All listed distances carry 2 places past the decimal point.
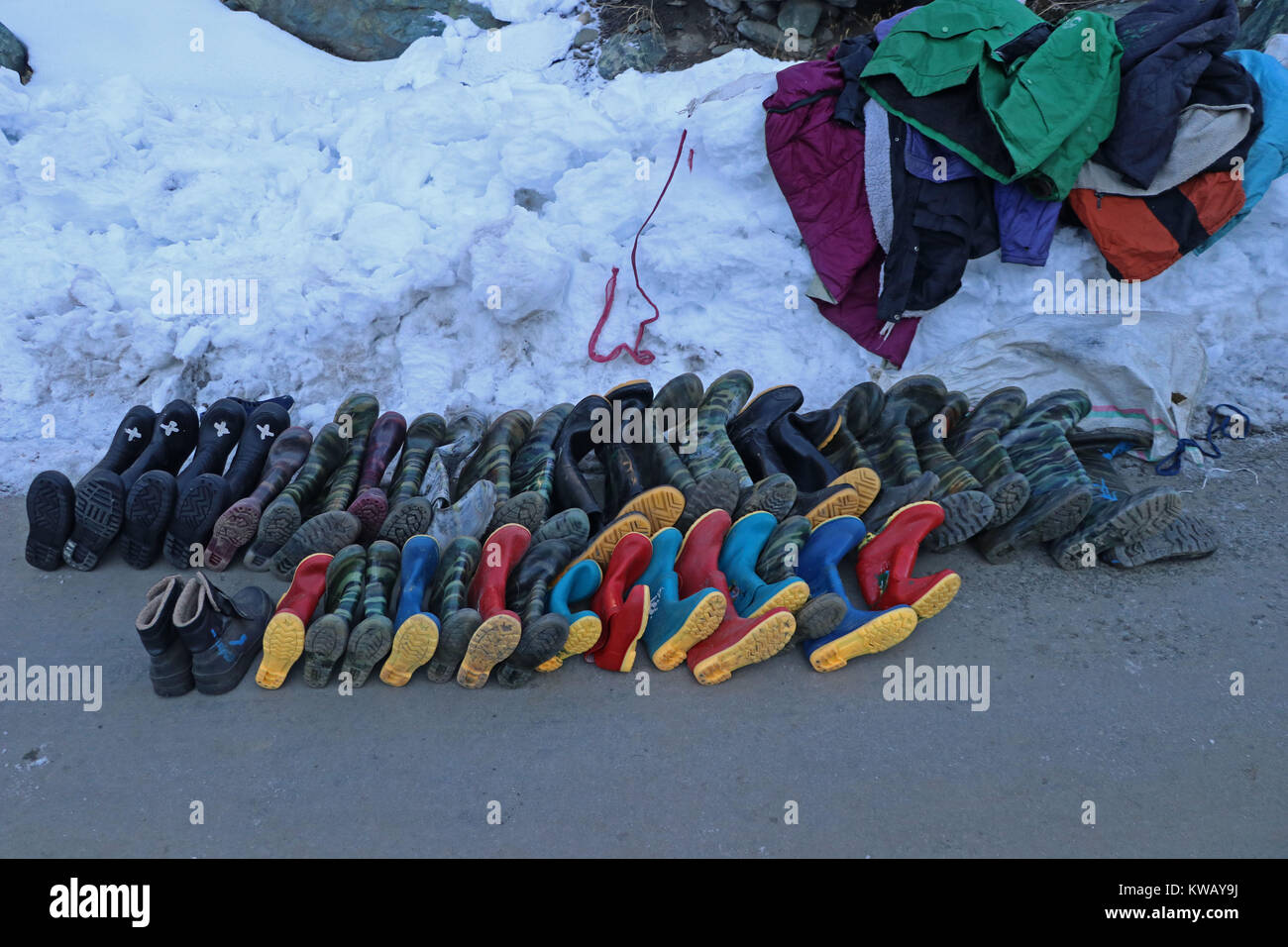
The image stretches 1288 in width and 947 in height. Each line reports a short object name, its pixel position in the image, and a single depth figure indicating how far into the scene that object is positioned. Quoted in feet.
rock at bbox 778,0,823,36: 18.75
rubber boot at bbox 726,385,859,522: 10.09
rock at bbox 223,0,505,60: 19.84
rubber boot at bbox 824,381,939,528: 10.14
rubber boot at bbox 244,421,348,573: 9.82
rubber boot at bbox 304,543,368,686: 8.32
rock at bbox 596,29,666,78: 18.34
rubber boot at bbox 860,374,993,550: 9.96
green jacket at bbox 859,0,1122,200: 11.92
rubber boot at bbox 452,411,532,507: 10.44
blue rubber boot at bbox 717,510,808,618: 8.76
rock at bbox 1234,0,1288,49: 14.37
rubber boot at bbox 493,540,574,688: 8.27
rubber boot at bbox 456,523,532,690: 8.16
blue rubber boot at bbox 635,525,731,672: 8.52
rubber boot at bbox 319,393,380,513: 10.56
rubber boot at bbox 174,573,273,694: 8.32
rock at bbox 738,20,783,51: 18.99
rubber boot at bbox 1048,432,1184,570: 9.80
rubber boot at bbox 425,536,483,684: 8.32
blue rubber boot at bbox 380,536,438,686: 8.20
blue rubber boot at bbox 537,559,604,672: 8.52
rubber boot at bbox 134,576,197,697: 8.14
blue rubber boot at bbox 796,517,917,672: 8.60
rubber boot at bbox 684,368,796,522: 10.00
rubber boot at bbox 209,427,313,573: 9.89
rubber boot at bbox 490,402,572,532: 9.85
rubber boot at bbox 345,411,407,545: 9.79
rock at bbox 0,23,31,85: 17.56
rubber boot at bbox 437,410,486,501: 11.14
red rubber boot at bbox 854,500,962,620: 9.31
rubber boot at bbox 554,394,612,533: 10.24
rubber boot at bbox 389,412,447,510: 10.45
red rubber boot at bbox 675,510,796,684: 8.38
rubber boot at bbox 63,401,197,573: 9.92
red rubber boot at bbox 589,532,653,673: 8.63
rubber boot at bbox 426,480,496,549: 9.95
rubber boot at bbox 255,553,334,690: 8.35
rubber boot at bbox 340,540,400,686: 8.32
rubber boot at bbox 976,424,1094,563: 9.98
